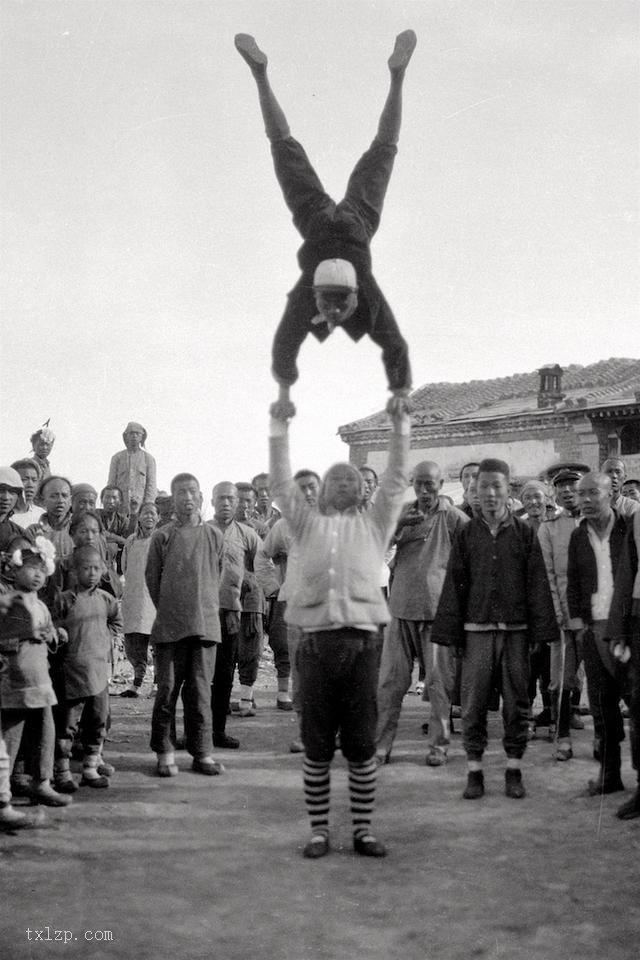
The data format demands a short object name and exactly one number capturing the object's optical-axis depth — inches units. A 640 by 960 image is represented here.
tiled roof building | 792.9
